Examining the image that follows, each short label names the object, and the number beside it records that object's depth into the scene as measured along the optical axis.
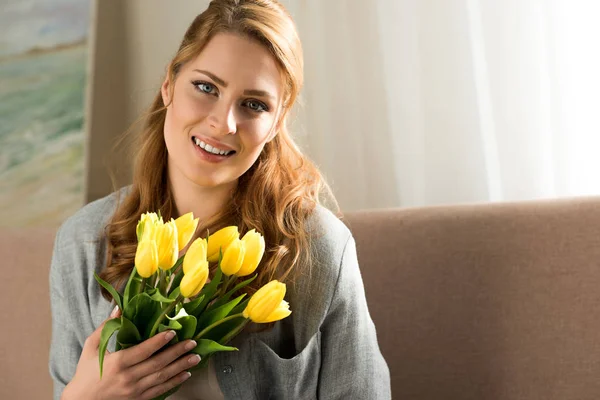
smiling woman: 1.33
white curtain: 1.84
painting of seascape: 2.33
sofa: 1.58
